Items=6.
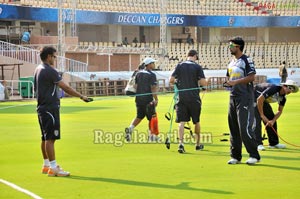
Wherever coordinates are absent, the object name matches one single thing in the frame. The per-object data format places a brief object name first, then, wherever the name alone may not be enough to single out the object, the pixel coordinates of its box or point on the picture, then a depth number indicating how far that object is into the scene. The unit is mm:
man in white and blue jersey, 12492
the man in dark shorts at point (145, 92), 16750
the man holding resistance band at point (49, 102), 11391
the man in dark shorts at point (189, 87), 14812
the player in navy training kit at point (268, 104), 14169
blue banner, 54969
